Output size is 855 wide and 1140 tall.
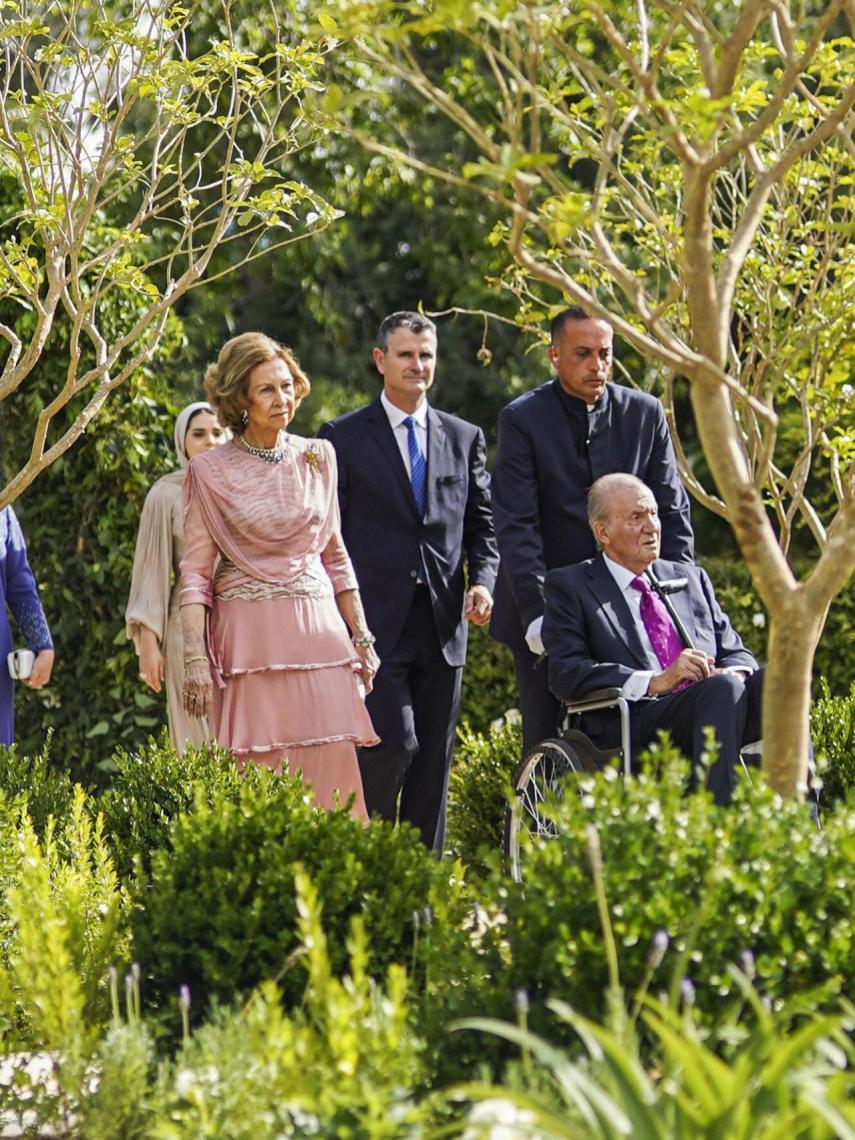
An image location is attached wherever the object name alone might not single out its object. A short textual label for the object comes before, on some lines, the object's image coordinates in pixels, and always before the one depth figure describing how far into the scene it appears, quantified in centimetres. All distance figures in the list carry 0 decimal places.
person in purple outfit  1245
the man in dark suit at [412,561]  1226
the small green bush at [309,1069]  541
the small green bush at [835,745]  1244
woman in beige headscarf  1230
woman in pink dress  1062
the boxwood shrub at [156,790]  917
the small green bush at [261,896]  705
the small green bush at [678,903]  619
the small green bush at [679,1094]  494
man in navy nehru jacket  1156
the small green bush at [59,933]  644
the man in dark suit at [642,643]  1001
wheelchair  978
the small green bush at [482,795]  1367
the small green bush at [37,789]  1023
